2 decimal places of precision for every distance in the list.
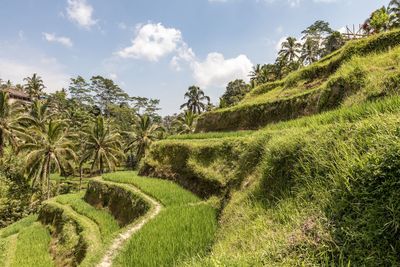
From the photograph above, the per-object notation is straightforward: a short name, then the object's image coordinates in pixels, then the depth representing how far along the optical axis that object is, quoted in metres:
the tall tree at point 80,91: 59.28
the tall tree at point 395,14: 23.11
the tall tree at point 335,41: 28.25
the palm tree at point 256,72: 50.12
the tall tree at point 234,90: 54.38
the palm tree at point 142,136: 33.94
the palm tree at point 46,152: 22.92
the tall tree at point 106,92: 61.97
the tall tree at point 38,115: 30.11
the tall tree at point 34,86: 53.03
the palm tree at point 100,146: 28.53
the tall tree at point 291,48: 41.62
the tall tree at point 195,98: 58.47
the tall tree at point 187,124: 37.00
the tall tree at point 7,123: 24.92
